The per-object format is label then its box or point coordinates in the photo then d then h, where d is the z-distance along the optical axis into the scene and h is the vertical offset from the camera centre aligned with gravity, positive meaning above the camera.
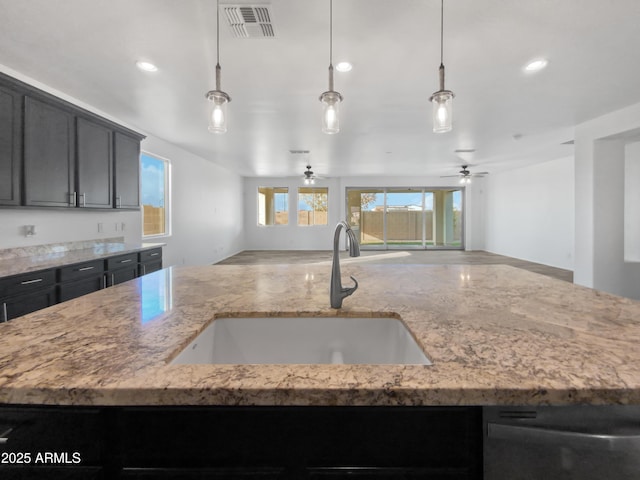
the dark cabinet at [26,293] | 2.22 -0.44
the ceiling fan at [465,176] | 8.44 +1.45
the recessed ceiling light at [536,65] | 2.86 +1.48
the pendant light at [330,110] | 1.70 +0.65
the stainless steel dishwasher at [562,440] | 0.59 -0.38
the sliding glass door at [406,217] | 11.04 +0.49
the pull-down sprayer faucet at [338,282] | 1.10 -0.17
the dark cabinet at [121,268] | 3.32 -0.39
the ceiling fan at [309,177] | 8.41 +1.42
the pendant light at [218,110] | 1.69 +0.65
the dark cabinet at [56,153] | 2.70 +0.77
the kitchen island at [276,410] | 0.59 -0.33
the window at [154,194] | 5.38 +0.66
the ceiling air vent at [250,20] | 2.02 +1.38
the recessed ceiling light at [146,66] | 2.87 +1.49
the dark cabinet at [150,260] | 3.93 -0.36
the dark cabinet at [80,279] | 2.72 -0.42
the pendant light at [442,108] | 1.66 +0.64
